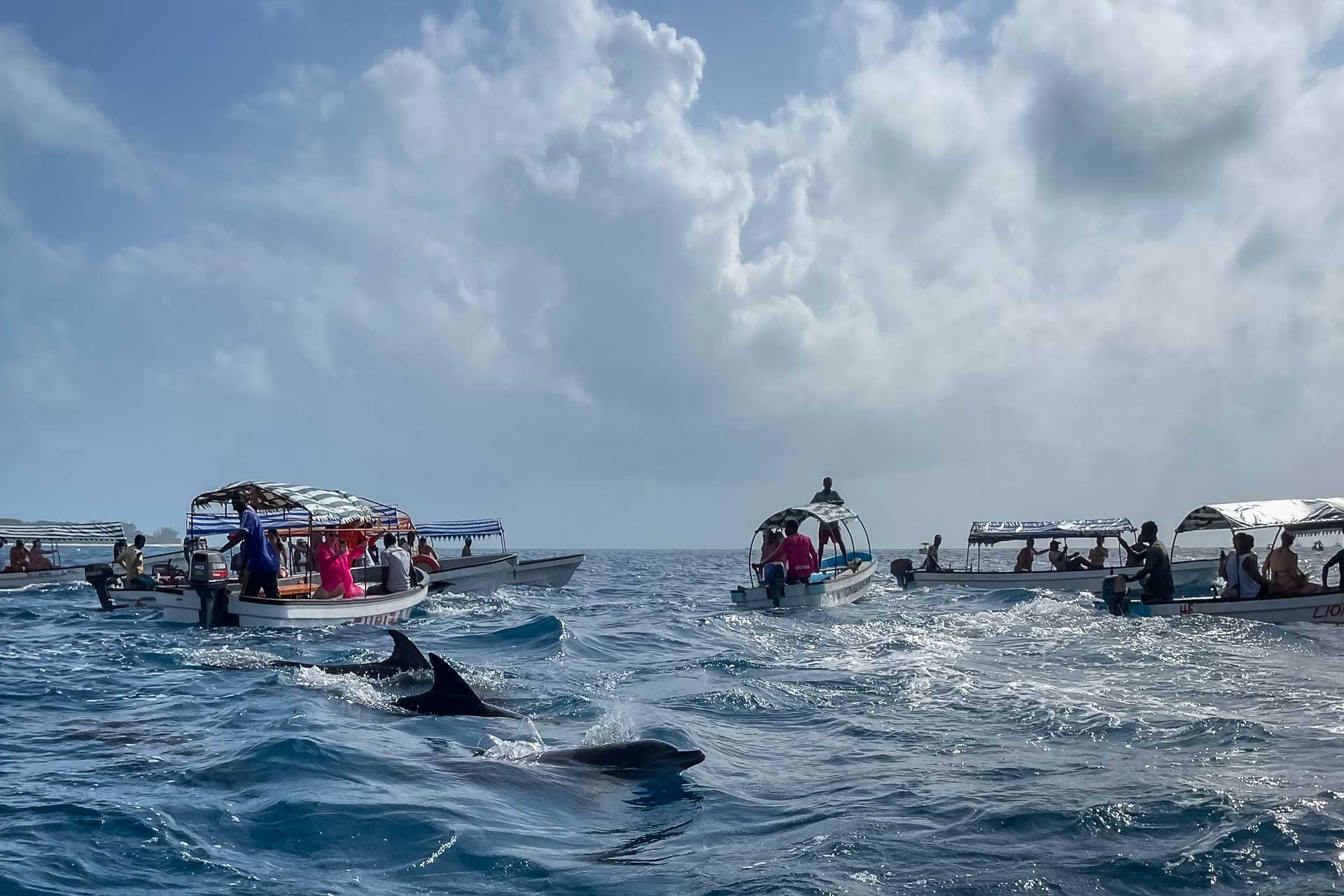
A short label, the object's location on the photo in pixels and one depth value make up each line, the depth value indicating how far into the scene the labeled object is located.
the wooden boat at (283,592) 20.73
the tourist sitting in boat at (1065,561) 33.44
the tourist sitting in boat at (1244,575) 21.36
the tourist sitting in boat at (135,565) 25.62
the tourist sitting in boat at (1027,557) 35.16
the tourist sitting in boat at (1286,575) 21.61
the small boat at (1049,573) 31.91
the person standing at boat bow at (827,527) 31.33
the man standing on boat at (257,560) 21.20
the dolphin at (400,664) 13.49
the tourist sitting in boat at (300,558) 25.97
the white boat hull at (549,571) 36.00
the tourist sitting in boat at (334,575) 22.94
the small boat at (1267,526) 20.89
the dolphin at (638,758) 8.89
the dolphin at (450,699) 11.50
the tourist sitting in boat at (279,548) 26.83
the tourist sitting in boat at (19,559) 35.34
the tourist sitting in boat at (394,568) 24.20
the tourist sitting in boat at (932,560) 37.50
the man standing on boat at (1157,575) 22.55
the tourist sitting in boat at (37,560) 35.88
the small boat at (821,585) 26.58
